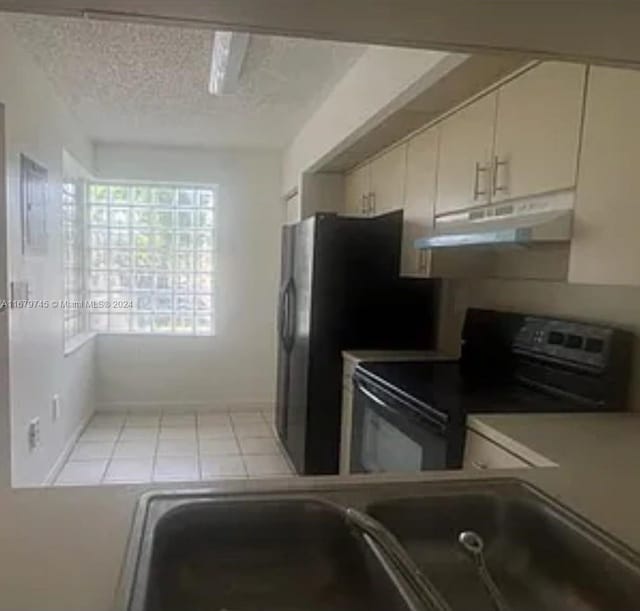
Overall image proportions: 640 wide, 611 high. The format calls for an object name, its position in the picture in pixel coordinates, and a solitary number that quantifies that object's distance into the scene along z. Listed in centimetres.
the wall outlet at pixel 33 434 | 311
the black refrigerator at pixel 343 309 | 324
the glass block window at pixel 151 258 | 521
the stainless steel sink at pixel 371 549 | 97
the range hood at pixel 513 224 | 173
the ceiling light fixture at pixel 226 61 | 246
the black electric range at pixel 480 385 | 194
